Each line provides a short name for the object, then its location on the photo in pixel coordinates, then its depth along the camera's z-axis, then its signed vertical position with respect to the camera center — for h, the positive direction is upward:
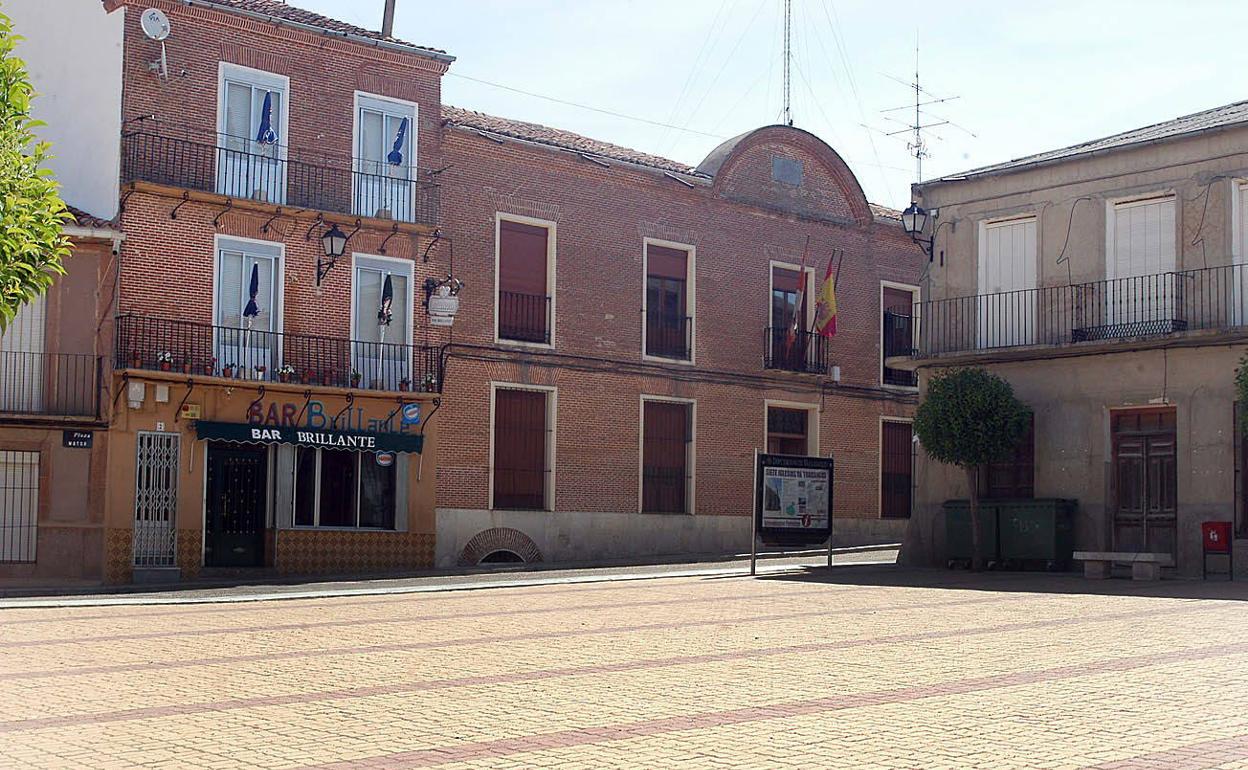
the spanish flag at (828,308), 32.25 +3.43
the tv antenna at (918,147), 35.69 +7.86
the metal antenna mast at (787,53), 33.59 +9.61
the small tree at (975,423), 23.09 +0.65
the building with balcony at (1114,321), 21.53 +2.31
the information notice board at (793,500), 22.75 -0.63
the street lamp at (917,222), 24.78 +4.15
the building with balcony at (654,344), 27.83 +2.44
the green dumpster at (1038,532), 22.67 -1.08
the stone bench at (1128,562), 20.40 -1.41
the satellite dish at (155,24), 24.22 +7.19
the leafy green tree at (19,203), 11.59 +2.03
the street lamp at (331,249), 25.67 +3.68
